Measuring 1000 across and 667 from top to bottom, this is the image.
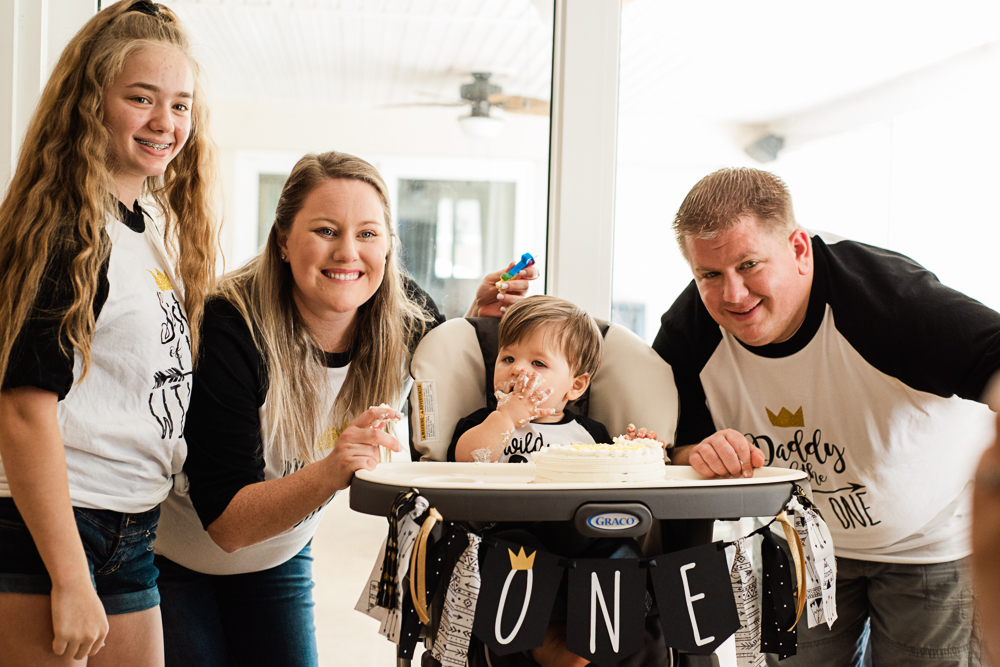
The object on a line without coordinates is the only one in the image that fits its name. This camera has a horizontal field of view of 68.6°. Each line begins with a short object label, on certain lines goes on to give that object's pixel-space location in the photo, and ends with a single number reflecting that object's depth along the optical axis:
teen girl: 1.11
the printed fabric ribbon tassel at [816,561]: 1.16
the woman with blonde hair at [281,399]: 1.43
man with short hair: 1.53
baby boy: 1.50
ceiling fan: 2.40
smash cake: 1.23
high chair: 1.13
